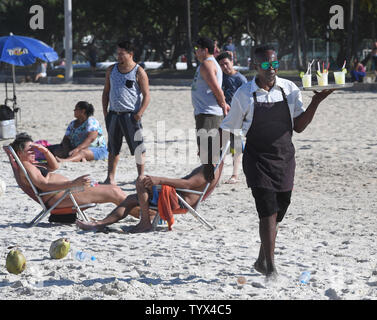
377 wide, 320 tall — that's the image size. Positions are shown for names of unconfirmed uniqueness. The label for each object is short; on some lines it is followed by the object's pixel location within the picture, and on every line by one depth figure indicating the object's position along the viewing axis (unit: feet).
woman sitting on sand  67.36
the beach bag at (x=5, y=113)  83.38
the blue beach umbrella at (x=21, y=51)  88.94
